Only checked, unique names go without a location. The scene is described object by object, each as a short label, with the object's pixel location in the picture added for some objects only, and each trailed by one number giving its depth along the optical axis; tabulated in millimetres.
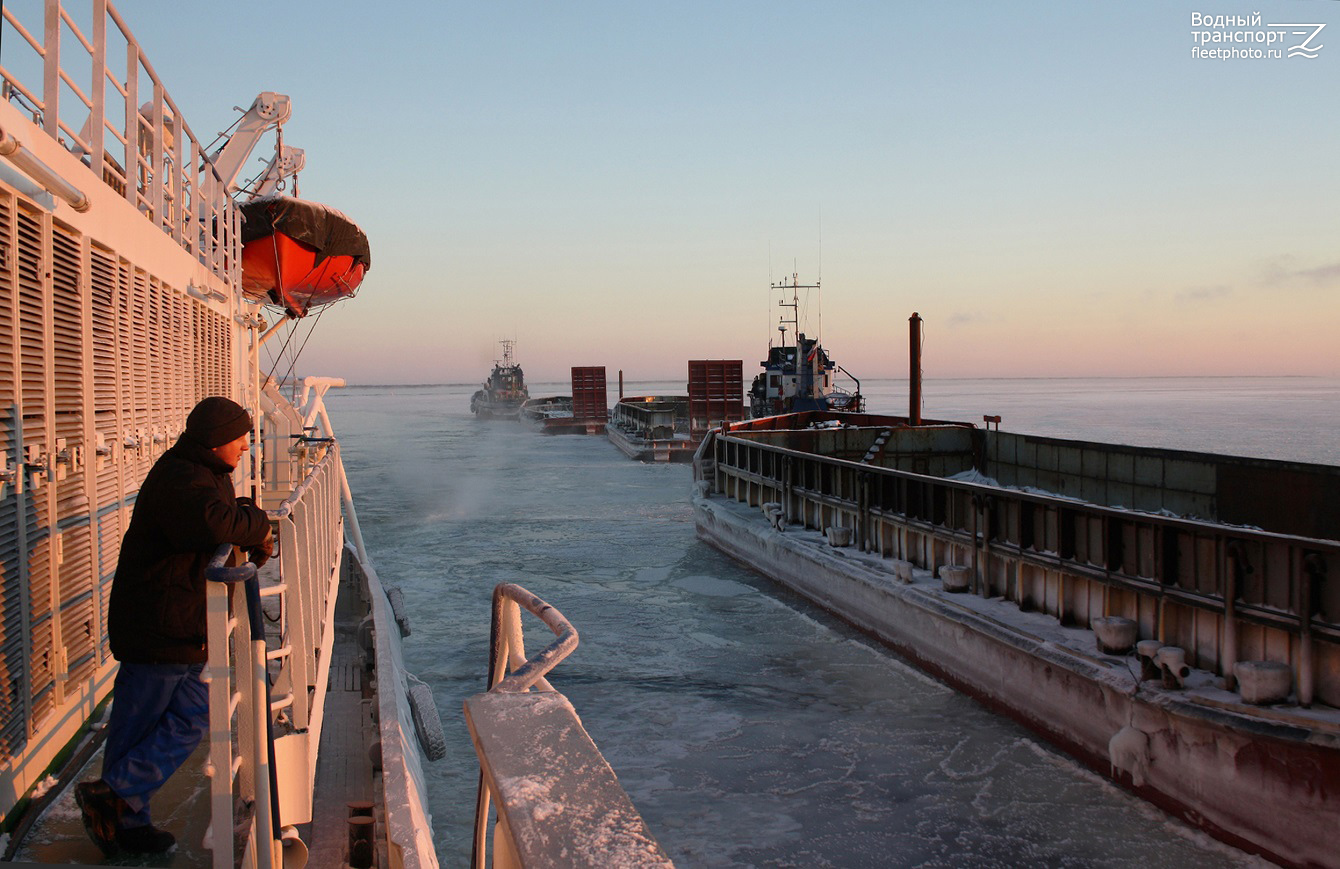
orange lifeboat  14625
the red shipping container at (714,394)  43906
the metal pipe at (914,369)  20250
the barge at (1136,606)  5977
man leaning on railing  3525
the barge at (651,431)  40938
